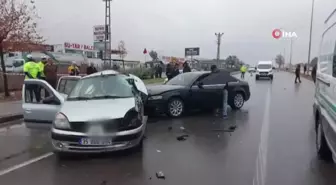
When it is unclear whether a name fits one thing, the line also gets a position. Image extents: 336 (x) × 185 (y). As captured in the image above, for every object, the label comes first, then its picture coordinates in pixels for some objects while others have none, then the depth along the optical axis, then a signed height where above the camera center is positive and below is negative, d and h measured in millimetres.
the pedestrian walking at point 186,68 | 18059 -528
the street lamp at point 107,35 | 27159 +1637
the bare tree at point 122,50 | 75125 +1413
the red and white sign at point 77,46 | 63512 +1819
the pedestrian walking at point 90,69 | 19031 -679
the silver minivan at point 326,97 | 4770 -586
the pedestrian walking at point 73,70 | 18211 -706
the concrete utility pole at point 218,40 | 68625 +3416
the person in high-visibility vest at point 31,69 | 12647 -477
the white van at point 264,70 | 42625 -1379
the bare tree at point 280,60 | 137412 -533
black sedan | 10625 -1130
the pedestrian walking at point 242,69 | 42950 -1366
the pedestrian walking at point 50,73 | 14289 -694
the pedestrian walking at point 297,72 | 34022 -1331
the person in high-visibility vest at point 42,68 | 13105 -449
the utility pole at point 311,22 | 51500 +5358
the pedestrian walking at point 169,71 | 17703 -678
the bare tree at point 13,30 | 15930 +1159
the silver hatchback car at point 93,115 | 6137 -1065
